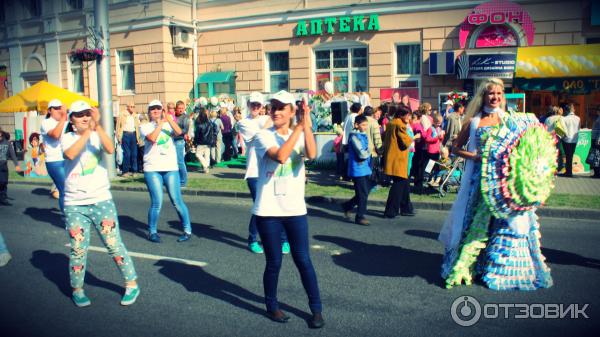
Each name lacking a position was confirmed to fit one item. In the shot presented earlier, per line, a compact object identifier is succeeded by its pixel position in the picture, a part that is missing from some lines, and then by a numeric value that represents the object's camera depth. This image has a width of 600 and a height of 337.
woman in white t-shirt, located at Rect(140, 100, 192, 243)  6.88
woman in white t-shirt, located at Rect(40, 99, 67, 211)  7.16
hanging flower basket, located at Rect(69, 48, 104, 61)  13.27
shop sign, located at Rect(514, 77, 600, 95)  15.08
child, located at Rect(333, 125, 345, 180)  12.97
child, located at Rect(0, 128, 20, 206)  10.58
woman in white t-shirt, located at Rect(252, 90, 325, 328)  4.07
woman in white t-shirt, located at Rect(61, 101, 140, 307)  4.68
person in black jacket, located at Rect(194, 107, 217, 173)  15.23
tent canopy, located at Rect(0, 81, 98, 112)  14.89
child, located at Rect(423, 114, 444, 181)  11.51
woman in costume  4.79
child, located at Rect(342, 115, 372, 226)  7.86
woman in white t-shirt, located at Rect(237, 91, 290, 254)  6.12
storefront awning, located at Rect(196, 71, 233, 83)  21.39
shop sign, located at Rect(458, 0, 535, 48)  16.22
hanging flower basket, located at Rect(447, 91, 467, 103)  14.10
